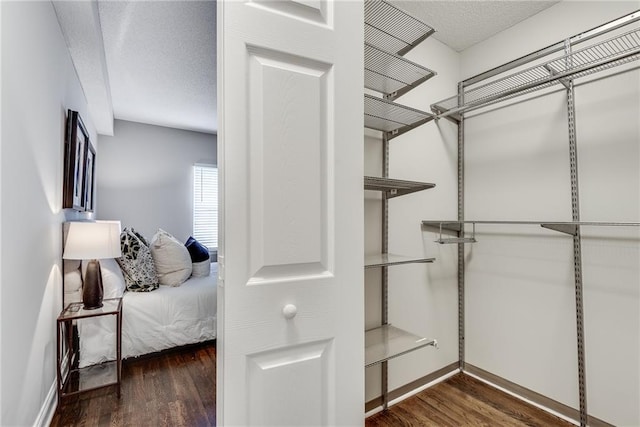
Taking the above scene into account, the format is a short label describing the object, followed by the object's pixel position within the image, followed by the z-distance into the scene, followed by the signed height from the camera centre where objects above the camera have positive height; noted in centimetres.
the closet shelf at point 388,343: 149 -64
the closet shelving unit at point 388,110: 144 +54
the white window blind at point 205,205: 472 +22
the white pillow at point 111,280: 244 -48
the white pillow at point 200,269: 320 -51
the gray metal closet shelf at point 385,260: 146 -21
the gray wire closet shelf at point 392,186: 142 +17
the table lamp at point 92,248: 197 -18
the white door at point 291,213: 91 +2
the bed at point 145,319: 227 -79
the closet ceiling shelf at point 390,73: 145 +73
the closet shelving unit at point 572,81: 151 +73
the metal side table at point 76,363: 192 -97
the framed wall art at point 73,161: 211 +41
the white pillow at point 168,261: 286 -38
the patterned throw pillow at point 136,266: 265 -39
